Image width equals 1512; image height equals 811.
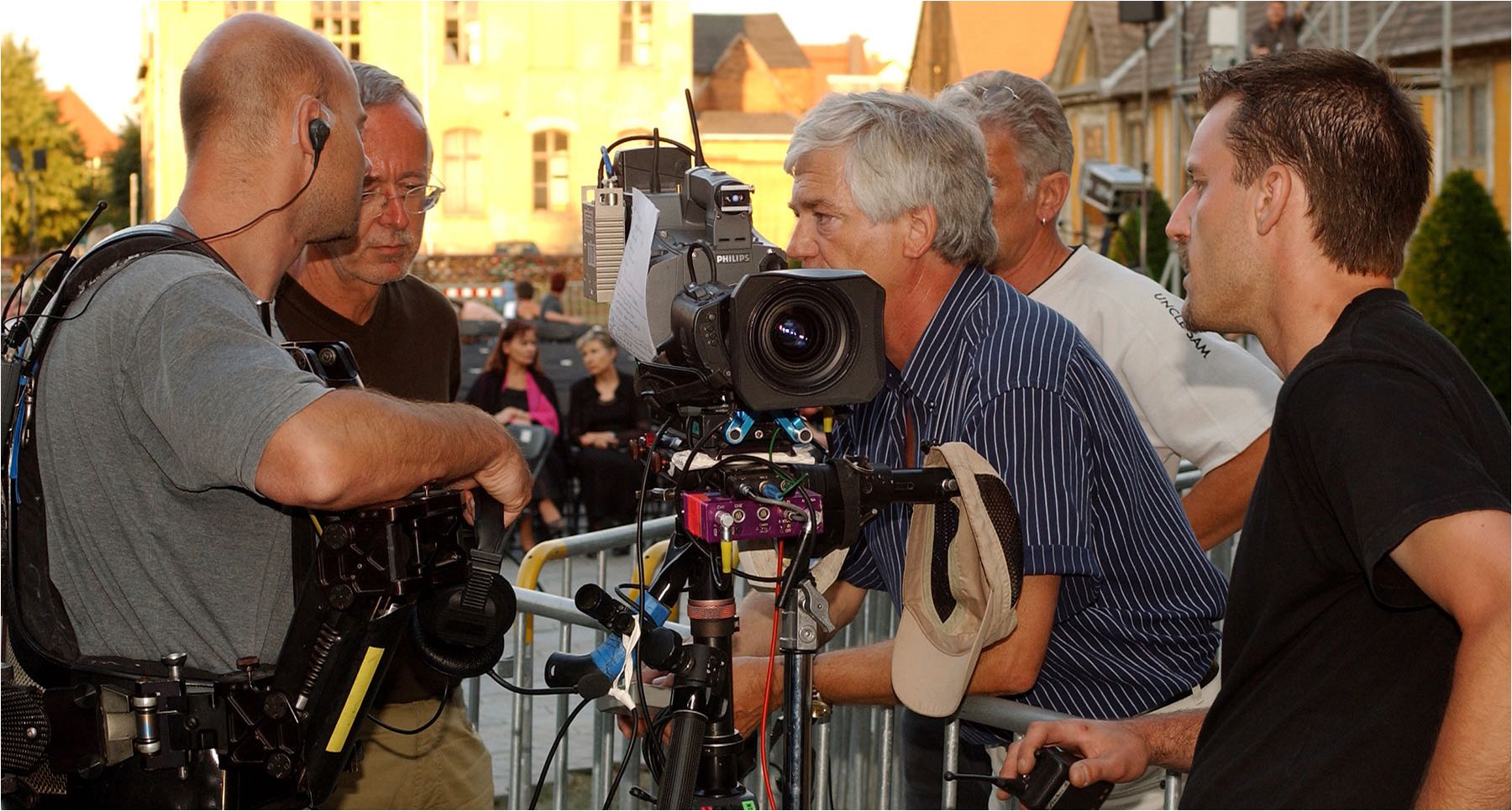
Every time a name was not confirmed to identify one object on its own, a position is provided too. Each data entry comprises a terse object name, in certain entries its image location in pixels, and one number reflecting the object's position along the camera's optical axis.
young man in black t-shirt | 1.80
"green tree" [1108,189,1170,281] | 21.55
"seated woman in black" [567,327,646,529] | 11.30
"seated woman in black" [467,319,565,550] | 10.97
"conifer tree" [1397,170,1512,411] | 15.18
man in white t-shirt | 3.71
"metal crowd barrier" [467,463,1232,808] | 3.50
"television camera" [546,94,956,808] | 2.27
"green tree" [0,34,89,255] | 51.19
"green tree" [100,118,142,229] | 61.50
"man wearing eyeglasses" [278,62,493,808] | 3.58
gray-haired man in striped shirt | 2.56
